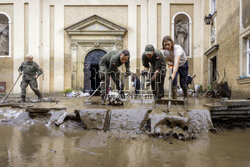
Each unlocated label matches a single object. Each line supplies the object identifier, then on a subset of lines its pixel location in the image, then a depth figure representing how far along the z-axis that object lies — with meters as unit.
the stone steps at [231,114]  3.61
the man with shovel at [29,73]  7.36
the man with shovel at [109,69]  5.48
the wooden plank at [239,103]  3.68
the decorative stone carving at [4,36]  14.91
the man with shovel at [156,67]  4.94
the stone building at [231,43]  7.78
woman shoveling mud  4.56
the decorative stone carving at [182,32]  14.68
